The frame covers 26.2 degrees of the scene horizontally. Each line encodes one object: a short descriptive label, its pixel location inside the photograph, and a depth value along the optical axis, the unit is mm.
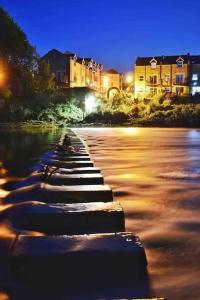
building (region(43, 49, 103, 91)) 75125
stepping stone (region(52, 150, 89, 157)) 13336
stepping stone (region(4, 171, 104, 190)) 7547
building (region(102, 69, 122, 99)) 101750
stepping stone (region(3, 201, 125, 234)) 4969
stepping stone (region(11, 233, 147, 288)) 3572
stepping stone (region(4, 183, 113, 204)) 6188
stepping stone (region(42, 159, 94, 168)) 10355
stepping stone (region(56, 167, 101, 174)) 8594
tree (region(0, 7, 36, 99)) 41562
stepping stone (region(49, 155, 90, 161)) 11711
